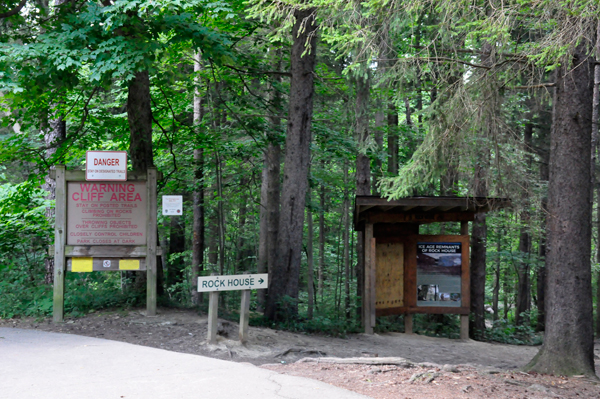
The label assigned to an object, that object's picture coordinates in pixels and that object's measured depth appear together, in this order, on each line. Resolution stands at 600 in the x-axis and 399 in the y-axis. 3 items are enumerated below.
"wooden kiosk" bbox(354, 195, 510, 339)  11.34
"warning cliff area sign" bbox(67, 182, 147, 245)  8.73
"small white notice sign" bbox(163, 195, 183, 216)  10.17
